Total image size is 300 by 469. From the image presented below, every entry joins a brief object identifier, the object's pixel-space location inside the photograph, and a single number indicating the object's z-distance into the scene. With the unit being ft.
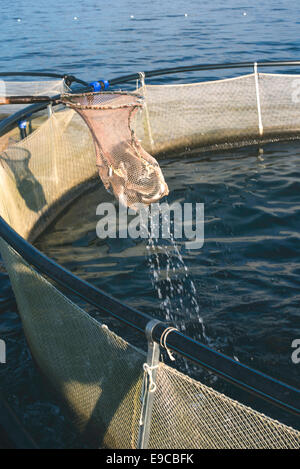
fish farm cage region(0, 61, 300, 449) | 7.20
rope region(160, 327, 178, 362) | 7.52
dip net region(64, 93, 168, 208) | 17.20
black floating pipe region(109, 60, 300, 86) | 30.72
